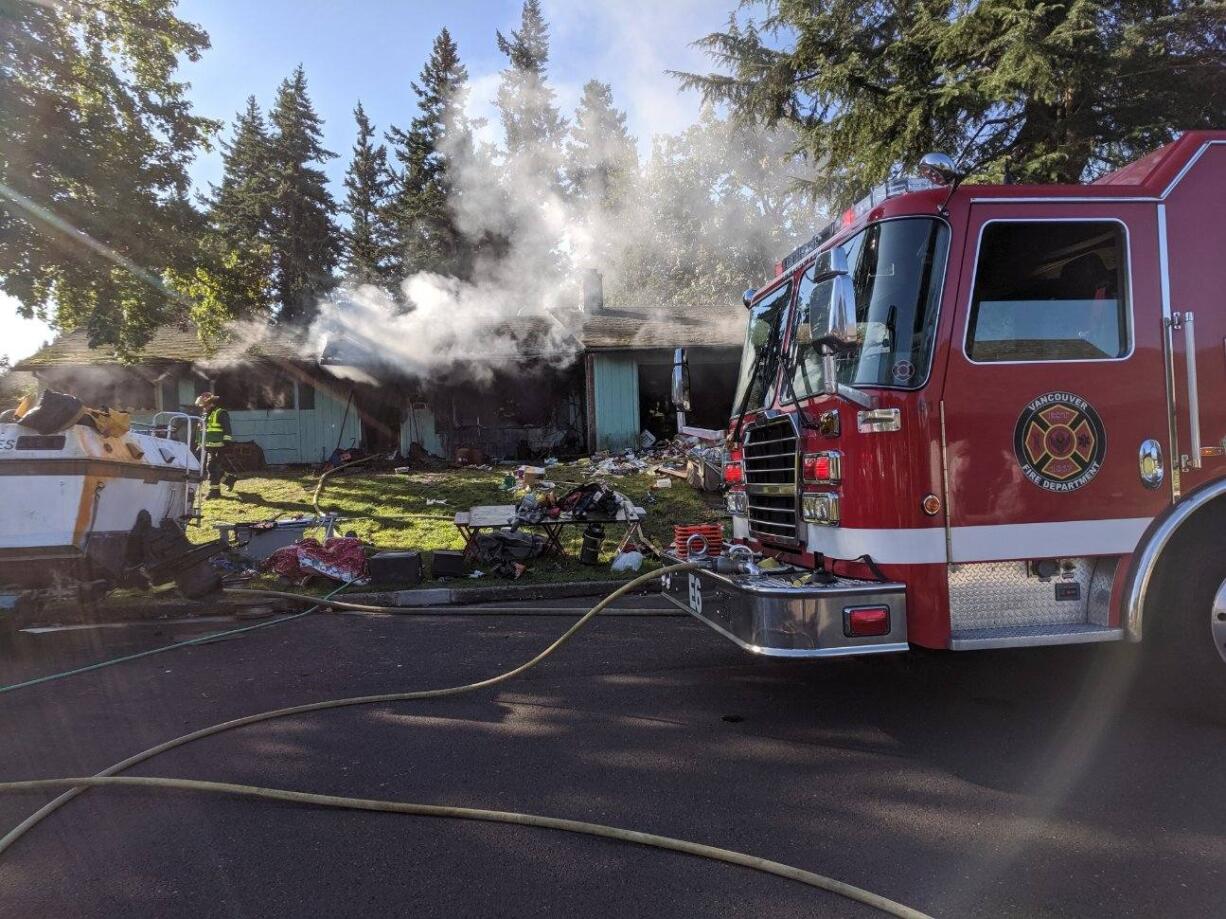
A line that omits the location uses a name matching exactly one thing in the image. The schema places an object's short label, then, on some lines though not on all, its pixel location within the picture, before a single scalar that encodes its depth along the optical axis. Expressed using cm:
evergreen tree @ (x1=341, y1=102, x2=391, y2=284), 3316
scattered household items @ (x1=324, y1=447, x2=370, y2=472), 1615
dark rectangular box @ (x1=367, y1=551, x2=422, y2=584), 759
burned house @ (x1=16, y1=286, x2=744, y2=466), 1688
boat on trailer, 573
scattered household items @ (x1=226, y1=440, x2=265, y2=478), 1630
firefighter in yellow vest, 1206
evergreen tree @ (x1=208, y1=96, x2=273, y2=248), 3238
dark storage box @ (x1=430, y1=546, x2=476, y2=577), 783
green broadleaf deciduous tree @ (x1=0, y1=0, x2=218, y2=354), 969
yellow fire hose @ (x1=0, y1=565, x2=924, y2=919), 230
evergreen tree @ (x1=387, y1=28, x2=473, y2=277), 2919
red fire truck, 320
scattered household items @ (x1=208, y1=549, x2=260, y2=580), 814
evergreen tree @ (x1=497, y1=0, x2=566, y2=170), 3709
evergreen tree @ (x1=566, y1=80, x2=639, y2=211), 3662
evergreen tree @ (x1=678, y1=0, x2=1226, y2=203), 904
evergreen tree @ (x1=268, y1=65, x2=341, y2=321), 3297
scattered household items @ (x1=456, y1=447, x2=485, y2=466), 1579
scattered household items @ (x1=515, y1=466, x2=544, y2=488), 1245
